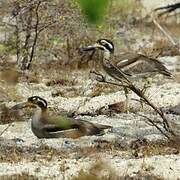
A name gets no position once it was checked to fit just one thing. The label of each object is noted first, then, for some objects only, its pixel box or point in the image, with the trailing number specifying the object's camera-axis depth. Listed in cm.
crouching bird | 1750
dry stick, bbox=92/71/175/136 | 1452
